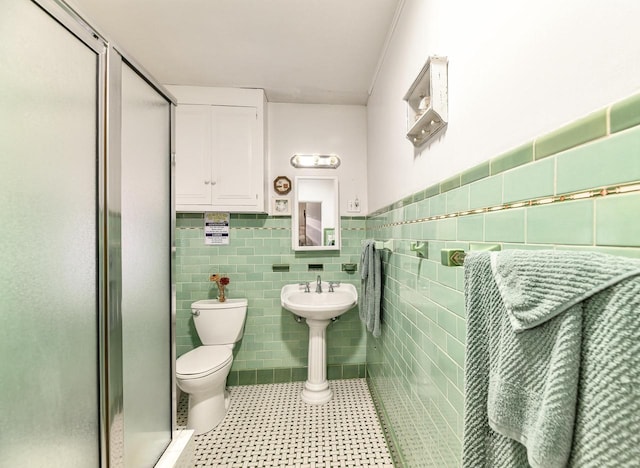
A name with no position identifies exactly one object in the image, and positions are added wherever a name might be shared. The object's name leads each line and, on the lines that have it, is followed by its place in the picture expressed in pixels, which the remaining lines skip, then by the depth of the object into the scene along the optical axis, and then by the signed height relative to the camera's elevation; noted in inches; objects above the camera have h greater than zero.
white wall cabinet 78.4 +25.0
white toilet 65.0 -34.2
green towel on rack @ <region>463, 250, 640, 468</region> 11.9 -7.0
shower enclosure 22.8 -1.4
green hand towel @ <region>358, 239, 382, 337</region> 66.8 -14.0
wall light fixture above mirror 86.8 +23.9
